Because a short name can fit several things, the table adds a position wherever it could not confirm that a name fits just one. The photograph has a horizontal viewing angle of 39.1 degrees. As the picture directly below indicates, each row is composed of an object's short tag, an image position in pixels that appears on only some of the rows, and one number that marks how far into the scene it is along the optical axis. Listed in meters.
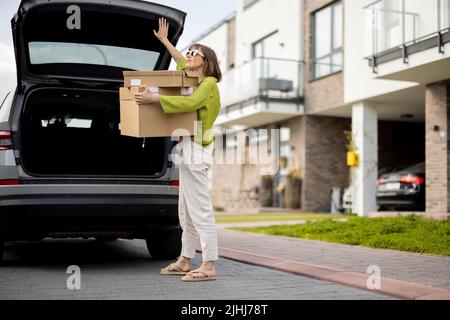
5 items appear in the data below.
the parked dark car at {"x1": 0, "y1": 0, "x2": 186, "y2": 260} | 5.67
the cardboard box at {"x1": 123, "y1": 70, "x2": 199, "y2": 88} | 5.29
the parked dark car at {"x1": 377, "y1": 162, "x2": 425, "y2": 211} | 14.41
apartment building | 13.66
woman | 5.27
